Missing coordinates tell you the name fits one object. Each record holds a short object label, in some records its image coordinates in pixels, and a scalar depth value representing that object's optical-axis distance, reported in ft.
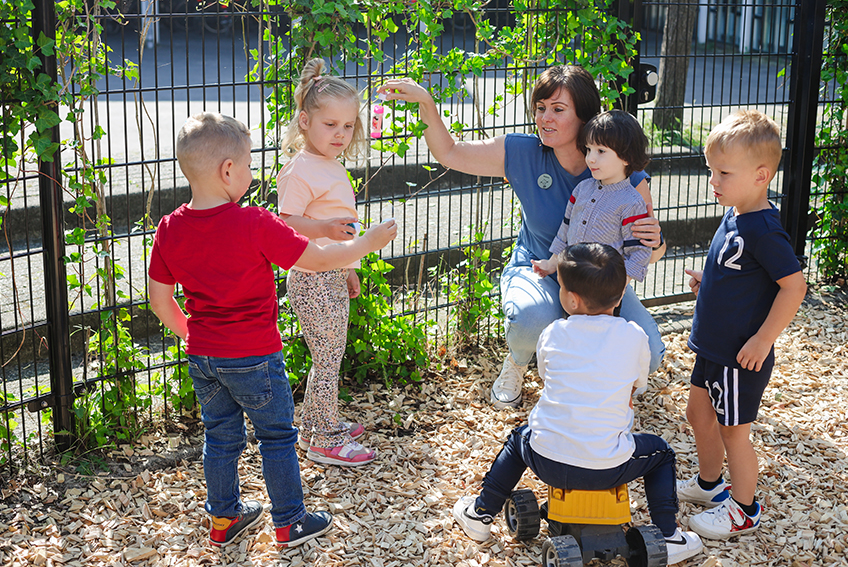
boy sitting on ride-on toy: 7.78
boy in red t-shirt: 7.87
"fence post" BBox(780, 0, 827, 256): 15.99
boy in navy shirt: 8.52
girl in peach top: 9.53
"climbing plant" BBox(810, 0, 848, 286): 16.51
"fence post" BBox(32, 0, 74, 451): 9.68
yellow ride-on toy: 8.05
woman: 10.79
